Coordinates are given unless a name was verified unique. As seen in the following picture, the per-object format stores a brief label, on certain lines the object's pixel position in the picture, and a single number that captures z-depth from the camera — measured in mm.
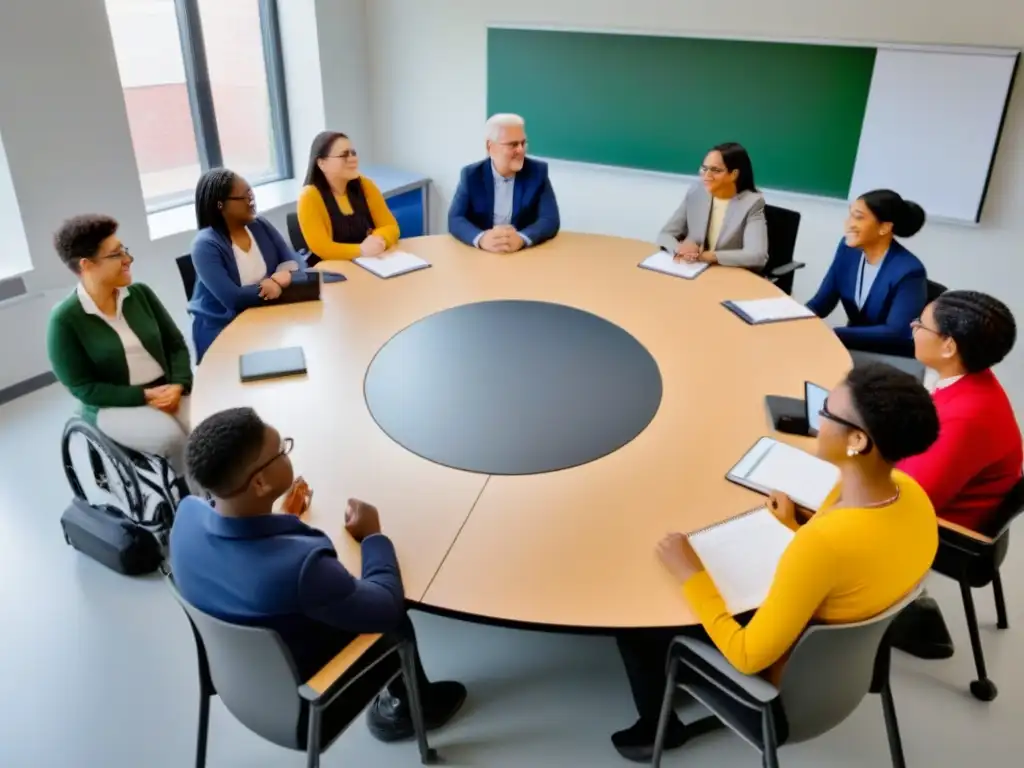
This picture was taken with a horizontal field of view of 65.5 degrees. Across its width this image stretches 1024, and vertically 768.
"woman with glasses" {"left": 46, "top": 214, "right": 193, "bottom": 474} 2775
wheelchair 2795
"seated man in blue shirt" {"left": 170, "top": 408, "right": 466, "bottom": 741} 1667
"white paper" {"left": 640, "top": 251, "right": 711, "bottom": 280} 3650
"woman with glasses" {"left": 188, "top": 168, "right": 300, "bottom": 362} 3203
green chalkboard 4531
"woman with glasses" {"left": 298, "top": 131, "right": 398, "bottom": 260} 3725
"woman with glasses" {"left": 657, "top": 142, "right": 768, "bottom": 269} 3732
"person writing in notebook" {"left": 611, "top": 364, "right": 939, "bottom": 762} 1617
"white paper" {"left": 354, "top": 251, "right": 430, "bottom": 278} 3621
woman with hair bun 3258
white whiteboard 4137
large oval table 1872
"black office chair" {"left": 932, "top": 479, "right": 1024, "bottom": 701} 2236
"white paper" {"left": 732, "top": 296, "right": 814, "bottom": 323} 3189
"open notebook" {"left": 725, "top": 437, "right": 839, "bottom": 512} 2137
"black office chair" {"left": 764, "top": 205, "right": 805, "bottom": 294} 3930
